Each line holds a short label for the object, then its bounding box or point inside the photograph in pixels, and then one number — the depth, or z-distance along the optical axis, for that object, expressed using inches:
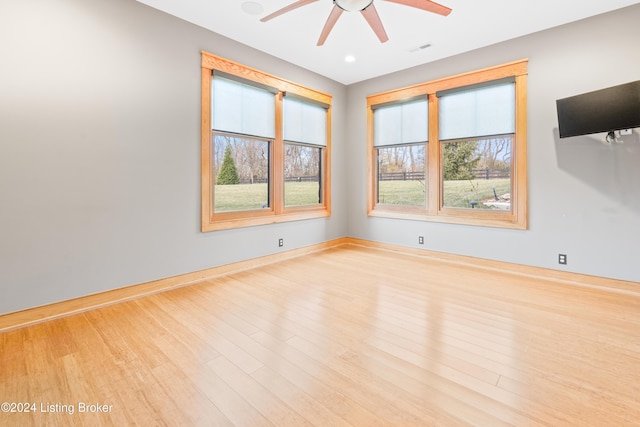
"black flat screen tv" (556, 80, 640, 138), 111.4
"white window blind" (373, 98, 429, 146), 188.7
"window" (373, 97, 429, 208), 191.6
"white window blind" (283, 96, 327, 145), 185.3
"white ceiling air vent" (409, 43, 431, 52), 159.5
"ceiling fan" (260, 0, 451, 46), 103.3
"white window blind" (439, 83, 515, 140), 157.6
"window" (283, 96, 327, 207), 187.9
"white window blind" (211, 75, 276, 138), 149.0
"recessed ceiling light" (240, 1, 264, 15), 121.0
